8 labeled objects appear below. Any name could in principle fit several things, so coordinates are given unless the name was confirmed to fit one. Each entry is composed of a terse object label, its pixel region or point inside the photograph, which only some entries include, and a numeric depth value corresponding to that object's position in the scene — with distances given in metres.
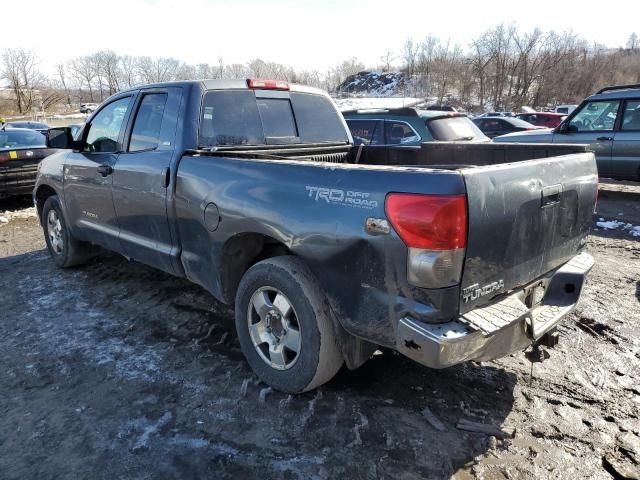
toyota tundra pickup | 2.25
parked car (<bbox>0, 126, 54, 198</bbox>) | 8.83
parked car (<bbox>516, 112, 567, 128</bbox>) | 20.27
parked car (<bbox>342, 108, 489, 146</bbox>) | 7.65
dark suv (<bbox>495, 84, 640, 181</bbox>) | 8.69
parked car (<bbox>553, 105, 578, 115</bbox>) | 28.81
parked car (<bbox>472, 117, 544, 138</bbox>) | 16.45
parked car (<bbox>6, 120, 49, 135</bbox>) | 20.65
